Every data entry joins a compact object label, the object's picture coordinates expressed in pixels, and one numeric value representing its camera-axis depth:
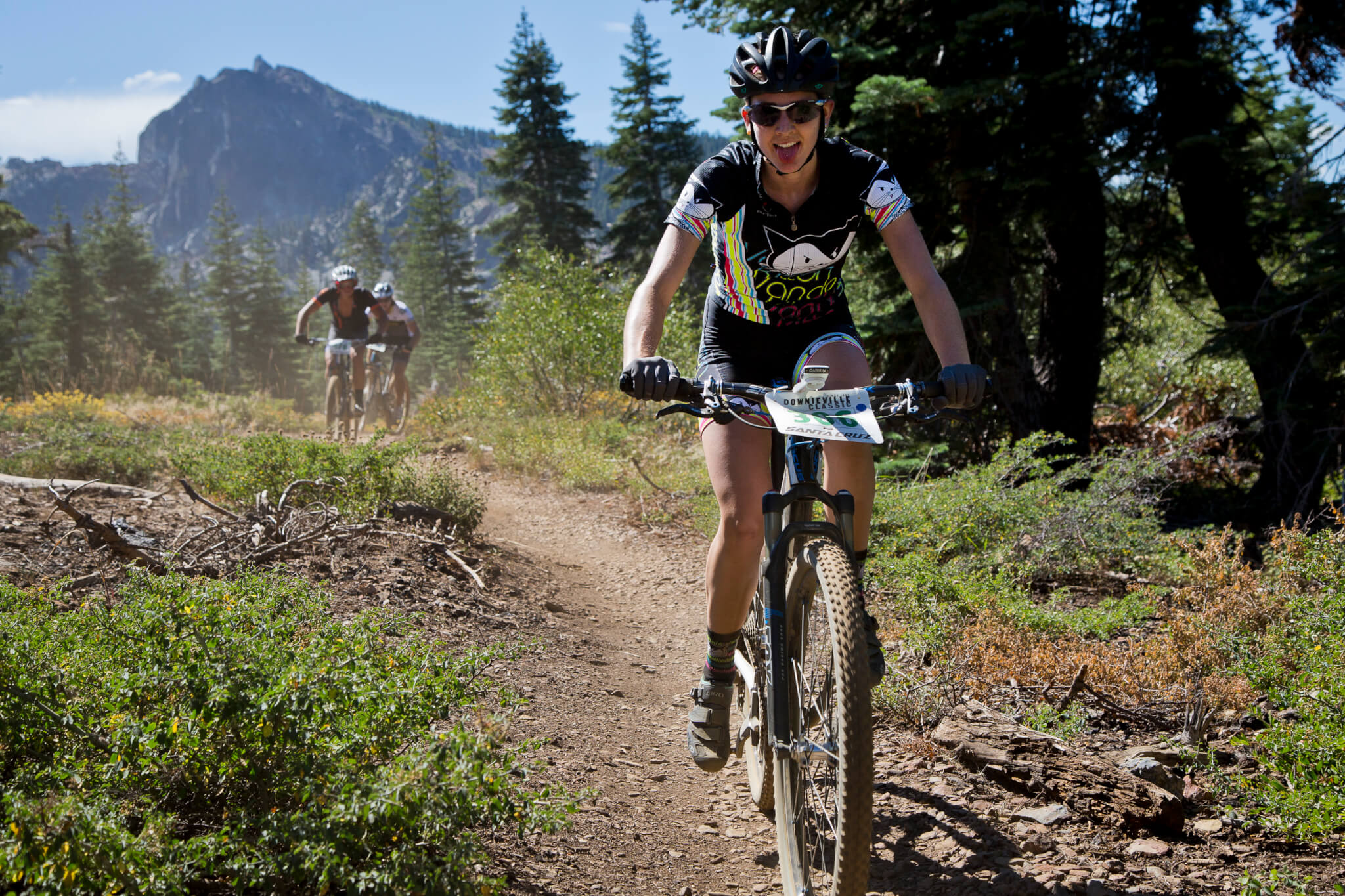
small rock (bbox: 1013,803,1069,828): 2.80
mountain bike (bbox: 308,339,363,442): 11.57
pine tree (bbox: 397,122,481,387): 51.25
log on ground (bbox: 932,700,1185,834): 2.78
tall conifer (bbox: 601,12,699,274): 32.94
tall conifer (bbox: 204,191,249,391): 57.88
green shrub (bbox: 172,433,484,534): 5.88
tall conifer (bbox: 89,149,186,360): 48.53
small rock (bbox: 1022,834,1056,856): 2.67
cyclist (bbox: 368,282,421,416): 12.67
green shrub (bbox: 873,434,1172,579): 5.52
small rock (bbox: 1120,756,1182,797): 2.92
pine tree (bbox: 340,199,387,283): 74.81
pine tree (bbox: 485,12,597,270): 35.88
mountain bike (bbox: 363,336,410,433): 12.96
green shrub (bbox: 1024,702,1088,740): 3.32
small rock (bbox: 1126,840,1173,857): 2.63
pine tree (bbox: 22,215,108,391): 41.44
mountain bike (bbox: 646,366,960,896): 2.05
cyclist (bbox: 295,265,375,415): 11.16
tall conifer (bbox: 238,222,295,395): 56.31
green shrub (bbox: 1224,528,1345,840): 2.53
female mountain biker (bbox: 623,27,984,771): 2.71
